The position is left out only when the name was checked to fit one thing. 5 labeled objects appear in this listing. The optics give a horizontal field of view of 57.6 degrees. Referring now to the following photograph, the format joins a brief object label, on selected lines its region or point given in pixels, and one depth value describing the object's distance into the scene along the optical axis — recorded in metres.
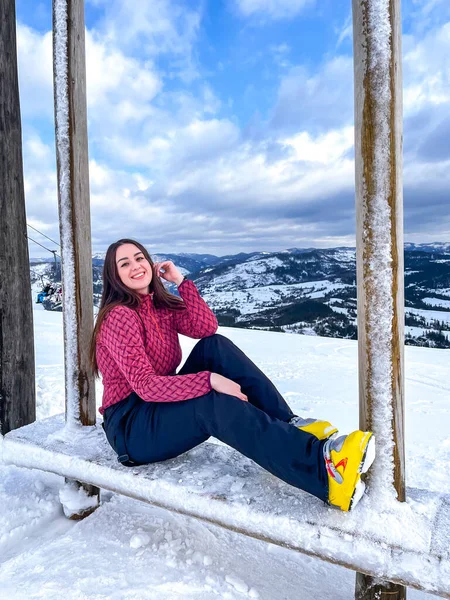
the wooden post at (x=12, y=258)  3.01
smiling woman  1.55
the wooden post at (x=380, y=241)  1.50
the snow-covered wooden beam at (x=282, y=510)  1.36
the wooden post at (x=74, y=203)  2.32
